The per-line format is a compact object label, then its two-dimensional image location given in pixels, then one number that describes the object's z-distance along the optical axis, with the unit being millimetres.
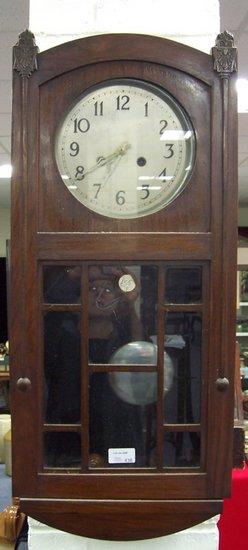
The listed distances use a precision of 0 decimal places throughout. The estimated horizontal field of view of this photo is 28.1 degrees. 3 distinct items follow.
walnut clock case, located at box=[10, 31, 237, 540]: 648
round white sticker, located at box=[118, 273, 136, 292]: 671
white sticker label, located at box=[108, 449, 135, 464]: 676
